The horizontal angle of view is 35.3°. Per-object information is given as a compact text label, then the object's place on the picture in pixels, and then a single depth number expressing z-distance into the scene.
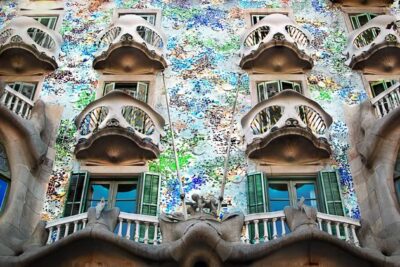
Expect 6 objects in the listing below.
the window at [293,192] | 12.63
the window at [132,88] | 15.19
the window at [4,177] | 12.23
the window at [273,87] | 15.13
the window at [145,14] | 17.52
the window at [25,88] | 15.30
